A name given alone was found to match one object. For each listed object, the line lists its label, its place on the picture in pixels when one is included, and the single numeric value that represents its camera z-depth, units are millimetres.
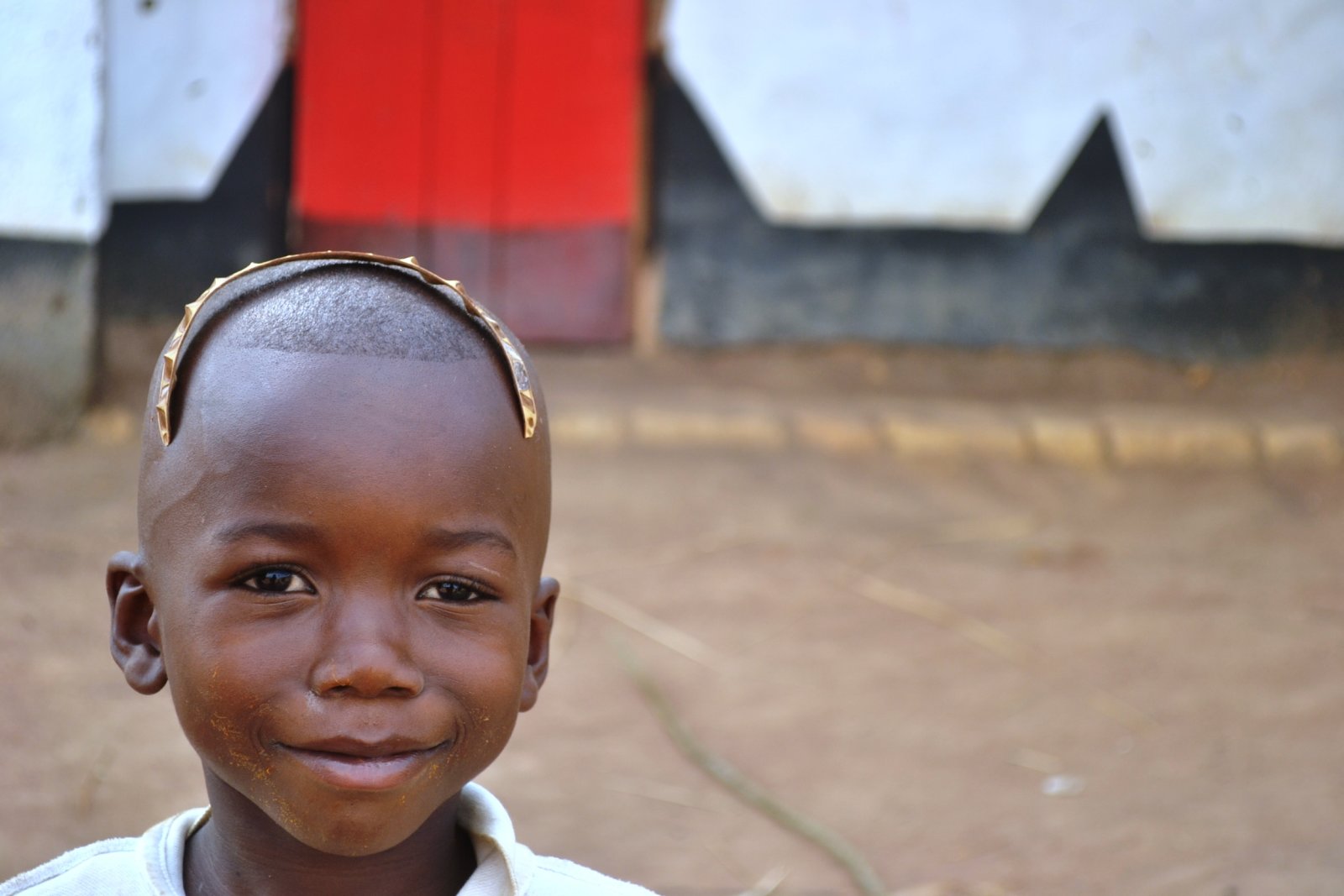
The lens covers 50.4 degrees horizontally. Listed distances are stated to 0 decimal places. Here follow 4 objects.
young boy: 1218
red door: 5773
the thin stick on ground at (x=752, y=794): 2717
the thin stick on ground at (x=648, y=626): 3736
